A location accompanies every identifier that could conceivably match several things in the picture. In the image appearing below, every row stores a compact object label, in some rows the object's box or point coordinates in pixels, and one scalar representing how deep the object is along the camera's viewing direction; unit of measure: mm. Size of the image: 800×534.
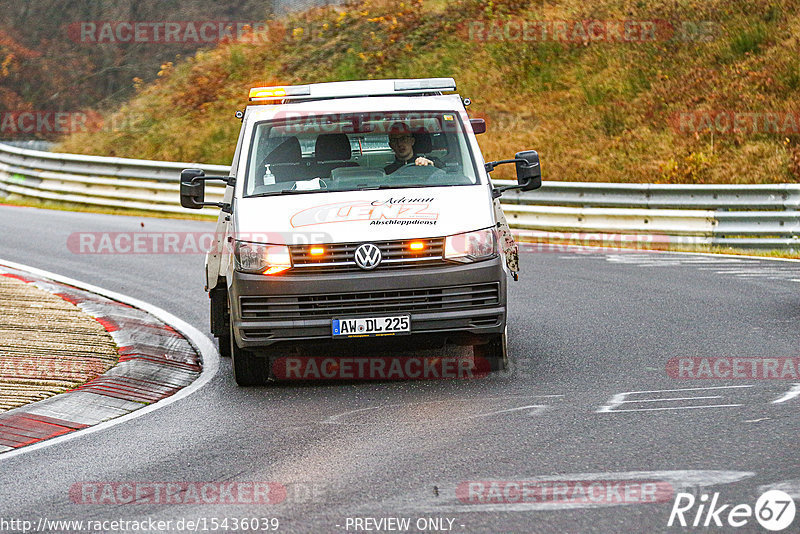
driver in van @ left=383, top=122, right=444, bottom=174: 18562
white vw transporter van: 16375
